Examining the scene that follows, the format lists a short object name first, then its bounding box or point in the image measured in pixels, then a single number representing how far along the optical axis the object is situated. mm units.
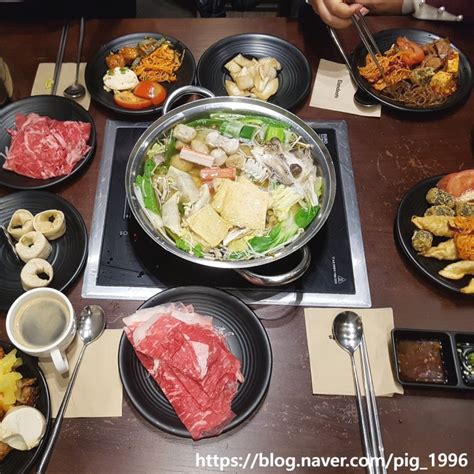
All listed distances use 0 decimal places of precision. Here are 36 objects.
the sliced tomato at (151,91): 835
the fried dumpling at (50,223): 701
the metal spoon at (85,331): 588
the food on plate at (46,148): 767
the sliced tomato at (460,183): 736
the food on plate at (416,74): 850
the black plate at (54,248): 677
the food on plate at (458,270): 674
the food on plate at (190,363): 587
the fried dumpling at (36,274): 663
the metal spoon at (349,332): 636
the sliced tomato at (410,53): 876
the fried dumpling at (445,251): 690
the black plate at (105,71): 833
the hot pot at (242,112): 632
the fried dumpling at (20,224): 695
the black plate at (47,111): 806
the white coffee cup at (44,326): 591
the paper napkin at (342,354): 621
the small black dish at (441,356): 604
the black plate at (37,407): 552
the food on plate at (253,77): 855
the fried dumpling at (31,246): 683
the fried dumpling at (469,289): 665
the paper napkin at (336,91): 860
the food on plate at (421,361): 619
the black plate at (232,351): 593
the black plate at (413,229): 679
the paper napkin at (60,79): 870
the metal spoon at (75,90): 861
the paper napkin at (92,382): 605
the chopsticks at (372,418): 577
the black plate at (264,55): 863
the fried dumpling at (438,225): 703
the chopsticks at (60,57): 875
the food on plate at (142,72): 838
